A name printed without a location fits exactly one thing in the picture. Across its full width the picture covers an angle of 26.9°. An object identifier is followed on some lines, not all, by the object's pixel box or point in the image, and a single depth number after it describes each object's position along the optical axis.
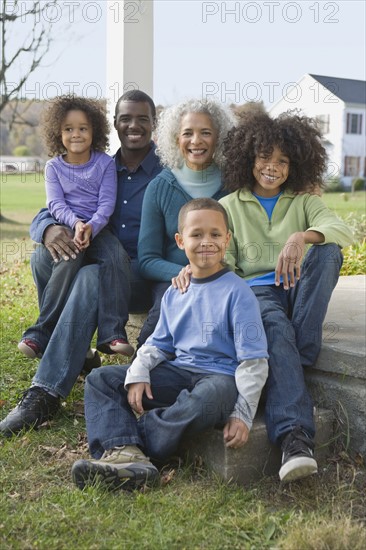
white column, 5.06
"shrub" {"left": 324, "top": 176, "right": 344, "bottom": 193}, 21.28
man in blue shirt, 3.29
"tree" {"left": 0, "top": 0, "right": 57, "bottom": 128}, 11.28
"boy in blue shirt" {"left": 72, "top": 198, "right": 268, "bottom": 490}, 2.73
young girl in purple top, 3.44
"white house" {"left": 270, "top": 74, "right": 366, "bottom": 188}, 23.56
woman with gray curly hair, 3.53
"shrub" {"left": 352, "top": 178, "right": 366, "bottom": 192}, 22.45
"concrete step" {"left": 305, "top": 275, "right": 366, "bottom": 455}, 3.10
